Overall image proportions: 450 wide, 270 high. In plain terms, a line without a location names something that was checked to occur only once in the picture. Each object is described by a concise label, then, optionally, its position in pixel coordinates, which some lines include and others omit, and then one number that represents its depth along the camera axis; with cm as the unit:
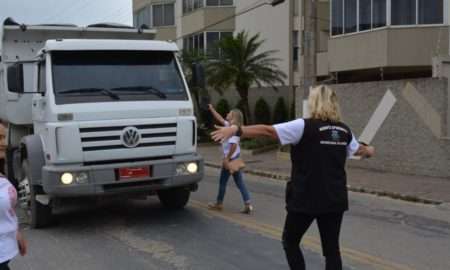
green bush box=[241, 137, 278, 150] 2302
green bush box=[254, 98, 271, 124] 3072
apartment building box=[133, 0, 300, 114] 3052
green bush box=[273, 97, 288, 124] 2988
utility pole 1794
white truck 798
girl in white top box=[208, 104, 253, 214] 943
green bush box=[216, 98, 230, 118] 3338
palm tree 2727
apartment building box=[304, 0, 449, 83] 2083
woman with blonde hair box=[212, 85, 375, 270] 472
